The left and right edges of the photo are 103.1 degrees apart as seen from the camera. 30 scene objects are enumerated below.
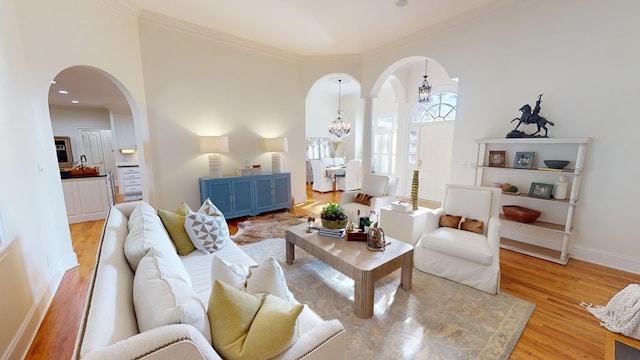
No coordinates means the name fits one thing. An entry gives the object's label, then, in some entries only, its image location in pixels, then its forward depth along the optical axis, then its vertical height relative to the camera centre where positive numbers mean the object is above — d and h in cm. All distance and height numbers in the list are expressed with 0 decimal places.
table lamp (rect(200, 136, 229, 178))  425 +7
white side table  310 -95
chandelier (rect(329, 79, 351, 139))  764 +59
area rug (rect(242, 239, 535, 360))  178 -138
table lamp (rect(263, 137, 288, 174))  490 +0
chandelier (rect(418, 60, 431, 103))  485 +103
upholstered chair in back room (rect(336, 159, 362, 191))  723 -81
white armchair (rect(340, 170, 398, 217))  388 -76
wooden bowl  314 -83
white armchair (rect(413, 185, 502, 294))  241 -95
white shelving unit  291 -49
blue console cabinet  430 -81
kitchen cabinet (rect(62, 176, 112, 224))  438 -87
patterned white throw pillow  231 -77
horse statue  302 +36
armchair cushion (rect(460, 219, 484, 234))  277 -86
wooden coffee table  204 -96
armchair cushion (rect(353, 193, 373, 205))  403 -82
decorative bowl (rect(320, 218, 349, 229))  263 -78
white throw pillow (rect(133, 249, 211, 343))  85 -56
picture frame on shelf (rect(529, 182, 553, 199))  308 -53
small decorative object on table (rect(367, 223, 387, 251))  234 -85
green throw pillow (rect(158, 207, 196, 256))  229 -76
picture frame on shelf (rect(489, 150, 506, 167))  343 -14
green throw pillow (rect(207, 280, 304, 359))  95 -68
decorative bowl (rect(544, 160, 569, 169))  296 -19
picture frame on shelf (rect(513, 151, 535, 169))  321 -16
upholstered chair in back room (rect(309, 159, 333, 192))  728 -87
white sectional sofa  72 -58
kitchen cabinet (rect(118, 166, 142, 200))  647 -86
